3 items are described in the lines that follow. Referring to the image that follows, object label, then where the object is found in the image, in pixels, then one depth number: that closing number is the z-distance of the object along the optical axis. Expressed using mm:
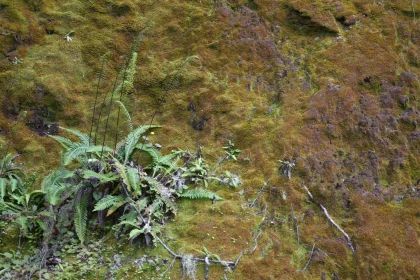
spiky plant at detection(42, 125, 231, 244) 4367
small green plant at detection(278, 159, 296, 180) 4857
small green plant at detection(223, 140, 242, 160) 5136
